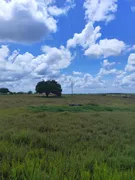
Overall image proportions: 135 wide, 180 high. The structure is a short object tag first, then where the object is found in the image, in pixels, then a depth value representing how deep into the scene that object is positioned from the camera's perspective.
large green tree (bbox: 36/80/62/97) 49.13
